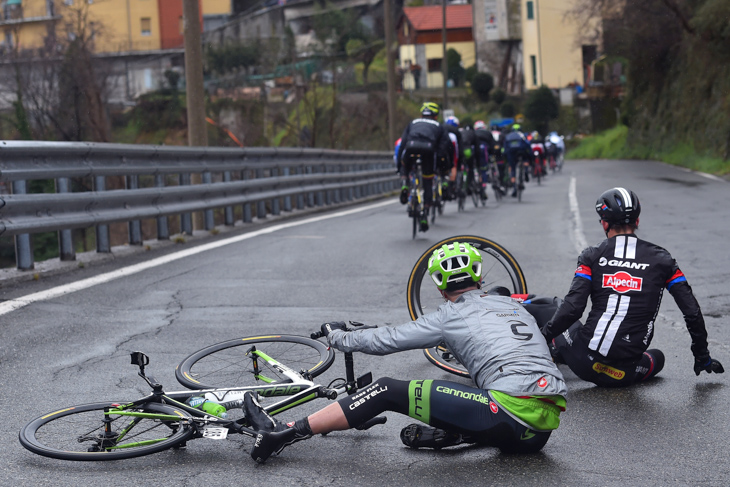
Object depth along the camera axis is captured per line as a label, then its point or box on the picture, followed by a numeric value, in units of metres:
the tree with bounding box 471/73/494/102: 85.12
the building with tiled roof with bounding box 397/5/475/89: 98.62
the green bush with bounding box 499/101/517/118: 79.25
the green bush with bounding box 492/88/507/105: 82.56
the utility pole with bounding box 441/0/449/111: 48.89
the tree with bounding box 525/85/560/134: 77.88
